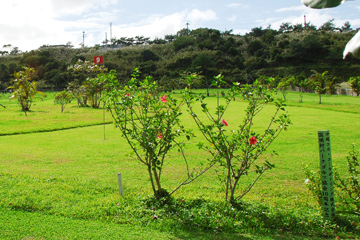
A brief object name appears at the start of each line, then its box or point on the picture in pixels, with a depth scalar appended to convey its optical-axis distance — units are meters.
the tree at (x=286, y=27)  94.56
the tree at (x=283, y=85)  27.76
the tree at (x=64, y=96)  21.75
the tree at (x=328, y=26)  92.44
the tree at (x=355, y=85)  30.18
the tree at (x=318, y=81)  23.67
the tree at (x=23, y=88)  19.33
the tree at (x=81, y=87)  24.84
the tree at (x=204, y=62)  61.34
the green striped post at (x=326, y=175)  3.32
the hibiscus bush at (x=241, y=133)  3.93
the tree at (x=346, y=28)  94.10
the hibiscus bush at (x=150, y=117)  4.04
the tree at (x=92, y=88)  23.82
